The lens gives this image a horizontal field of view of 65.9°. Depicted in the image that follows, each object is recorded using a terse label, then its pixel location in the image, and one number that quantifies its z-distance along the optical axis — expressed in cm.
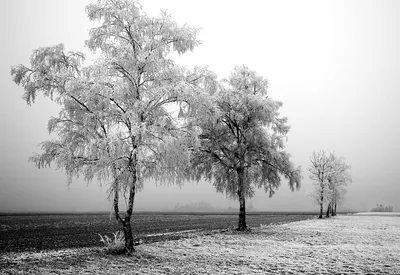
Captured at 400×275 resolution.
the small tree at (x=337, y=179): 6231
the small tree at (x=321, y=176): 5756
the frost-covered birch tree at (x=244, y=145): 2705
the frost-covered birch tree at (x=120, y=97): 1447
